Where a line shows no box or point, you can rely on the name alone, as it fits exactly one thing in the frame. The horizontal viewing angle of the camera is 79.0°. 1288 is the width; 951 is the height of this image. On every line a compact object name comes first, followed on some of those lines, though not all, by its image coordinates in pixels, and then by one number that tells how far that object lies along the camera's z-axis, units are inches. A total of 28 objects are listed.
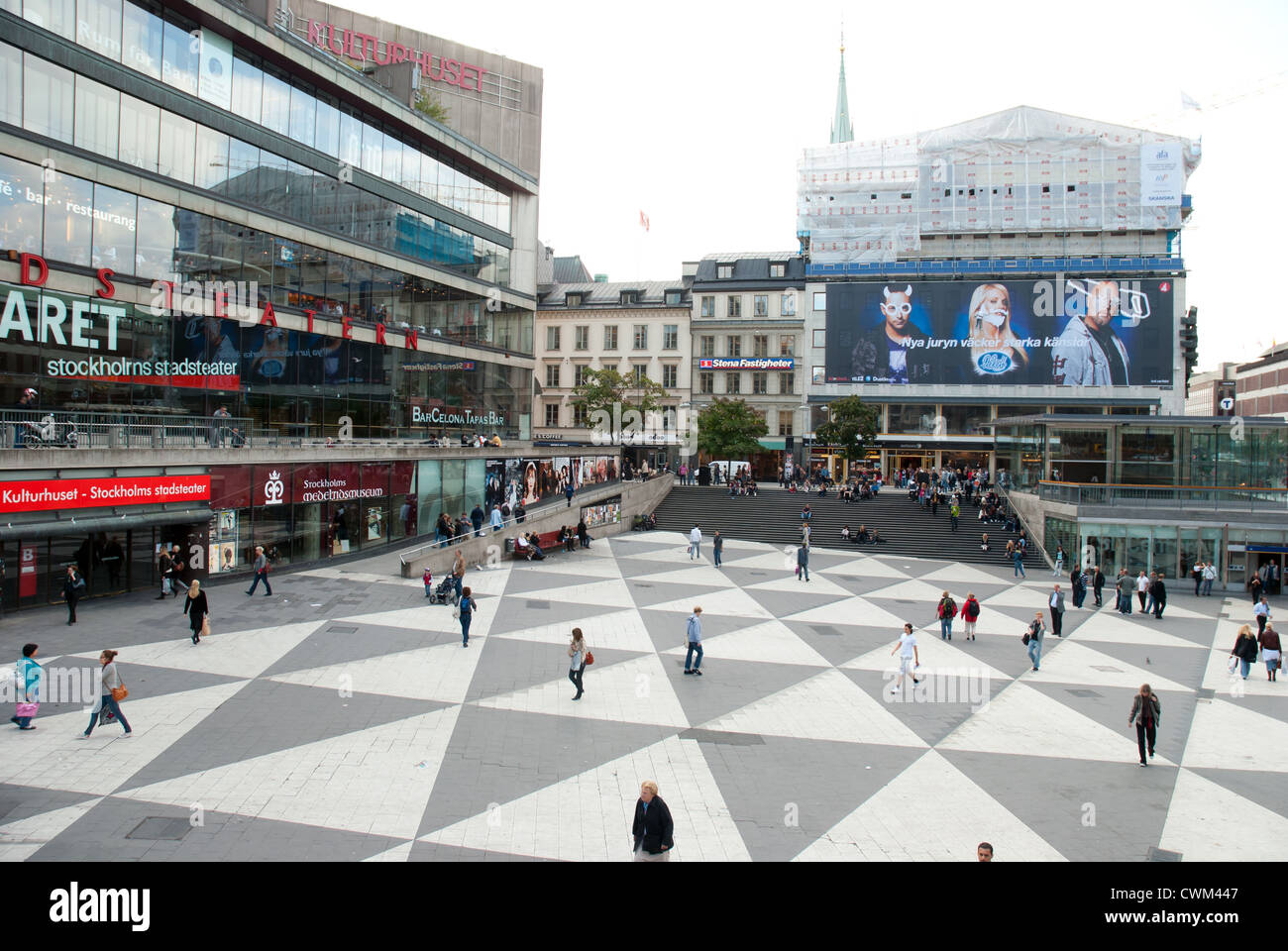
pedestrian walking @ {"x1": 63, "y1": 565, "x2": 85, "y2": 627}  660.7
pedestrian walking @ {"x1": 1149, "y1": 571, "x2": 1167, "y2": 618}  953.5
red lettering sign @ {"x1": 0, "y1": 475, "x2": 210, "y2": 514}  660.7
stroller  831.7
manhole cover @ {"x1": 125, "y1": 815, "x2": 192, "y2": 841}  337.1
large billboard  2273.6
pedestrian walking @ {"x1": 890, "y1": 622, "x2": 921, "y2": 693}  612.6
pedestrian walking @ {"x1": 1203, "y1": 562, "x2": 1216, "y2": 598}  1164.5
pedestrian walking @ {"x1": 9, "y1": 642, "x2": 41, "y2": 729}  428.8
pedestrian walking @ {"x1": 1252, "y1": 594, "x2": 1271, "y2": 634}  745.4
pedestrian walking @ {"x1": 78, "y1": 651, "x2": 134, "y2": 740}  434.0
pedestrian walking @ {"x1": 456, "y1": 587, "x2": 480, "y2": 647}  666.8
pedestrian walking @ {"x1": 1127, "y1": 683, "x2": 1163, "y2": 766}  461.1
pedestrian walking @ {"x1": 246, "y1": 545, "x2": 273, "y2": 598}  816.9
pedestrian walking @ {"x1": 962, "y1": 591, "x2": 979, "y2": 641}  773.3
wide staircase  1393.9
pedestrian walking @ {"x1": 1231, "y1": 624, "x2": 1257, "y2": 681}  662.5
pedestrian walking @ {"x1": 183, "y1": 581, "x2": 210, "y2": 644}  625.9
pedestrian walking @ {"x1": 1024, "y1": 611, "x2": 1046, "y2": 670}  681.0
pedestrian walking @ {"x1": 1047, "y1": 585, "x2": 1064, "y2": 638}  811.4
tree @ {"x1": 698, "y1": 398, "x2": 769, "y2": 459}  2034.9
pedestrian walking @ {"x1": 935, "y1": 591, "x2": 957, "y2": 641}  786.2
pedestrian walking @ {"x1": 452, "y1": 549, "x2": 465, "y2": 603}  819.2
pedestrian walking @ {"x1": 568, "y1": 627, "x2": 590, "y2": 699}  542.0
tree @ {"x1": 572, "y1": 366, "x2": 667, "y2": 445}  2128.4
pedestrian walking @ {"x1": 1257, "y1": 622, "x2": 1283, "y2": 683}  682.2
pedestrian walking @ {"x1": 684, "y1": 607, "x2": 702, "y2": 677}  624.4
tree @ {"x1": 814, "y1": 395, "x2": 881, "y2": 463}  2000.5
